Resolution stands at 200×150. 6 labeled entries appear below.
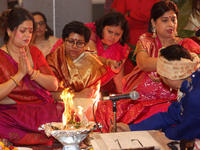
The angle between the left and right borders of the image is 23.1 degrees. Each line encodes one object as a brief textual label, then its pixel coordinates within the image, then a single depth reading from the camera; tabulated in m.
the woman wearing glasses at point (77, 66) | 6.34
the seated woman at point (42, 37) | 8.47
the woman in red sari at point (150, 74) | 5.44
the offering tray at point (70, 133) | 3.38
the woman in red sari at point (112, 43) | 7.05
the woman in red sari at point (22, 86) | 5.06
